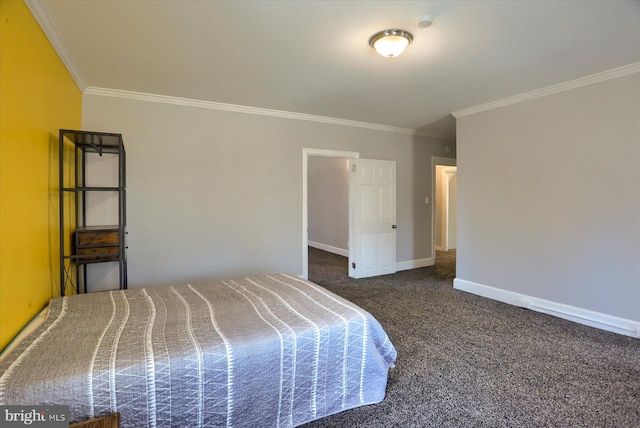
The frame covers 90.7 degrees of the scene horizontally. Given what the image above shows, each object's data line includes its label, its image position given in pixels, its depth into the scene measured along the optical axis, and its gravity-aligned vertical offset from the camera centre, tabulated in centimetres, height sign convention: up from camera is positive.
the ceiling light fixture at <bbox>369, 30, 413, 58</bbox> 227 +126
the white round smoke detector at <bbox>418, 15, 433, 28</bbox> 208 +129
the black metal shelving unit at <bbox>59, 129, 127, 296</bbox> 256 -12
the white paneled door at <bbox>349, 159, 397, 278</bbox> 497 -8
